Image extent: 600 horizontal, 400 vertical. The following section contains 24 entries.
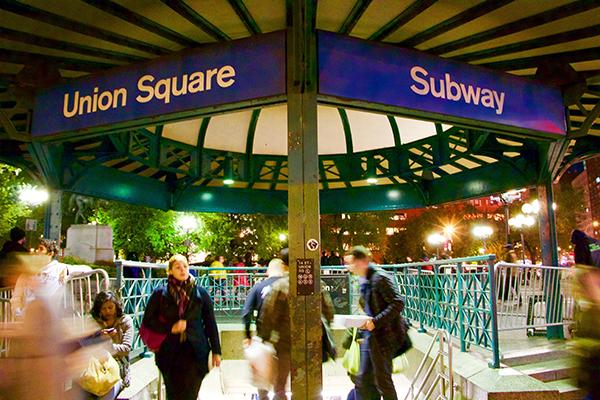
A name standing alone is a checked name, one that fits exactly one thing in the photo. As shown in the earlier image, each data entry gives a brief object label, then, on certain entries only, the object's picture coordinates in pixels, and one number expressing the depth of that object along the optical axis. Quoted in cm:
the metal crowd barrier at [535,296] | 757
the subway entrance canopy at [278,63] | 529
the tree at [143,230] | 2202
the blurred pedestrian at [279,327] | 530
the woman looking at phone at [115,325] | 508
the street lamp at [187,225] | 2178
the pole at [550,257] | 820
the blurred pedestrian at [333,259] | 1733
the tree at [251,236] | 2419
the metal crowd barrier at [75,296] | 529
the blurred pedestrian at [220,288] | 1245
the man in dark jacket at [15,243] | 753
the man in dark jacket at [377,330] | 526
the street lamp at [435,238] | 3229
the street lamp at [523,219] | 2188
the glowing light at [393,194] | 1321
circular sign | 489
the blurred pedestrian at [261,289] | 585
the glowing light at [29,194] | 2076
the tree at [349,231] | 3653
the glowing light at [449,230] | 4676
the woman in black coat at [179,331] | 482
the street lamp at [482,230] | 2798
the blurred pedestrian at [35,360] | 327
